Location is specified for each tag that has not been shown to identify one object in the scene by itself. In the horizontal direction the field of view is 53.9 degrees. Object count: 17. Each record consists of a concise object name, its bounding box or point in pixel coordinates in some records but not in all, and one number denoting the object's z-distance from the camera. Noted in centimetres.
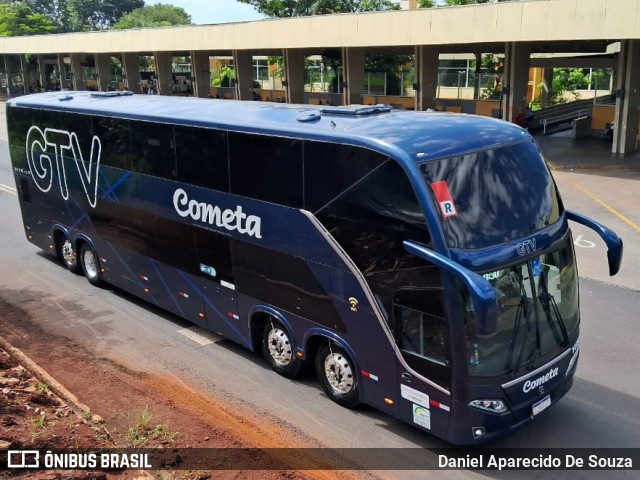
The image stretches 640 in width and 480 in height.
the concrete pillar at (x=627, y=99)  2580
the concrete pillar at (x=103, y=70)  5362
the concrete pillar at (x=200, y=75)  4425
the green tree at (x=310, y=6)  5462
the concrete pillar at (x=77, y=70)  5655
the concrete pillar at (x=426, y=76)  3303
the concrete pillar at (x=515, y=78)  2969
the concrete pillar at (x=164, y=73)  4612
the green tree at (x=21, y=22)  7631
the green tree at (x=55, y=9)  14025
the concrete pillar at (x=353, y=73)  3411
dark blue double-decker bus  655
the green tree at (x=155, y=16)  11994
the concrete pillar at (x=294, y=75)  3775
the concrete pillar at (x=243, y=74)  4131
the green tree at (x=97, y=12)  14262
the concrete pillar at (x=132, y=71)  4984
